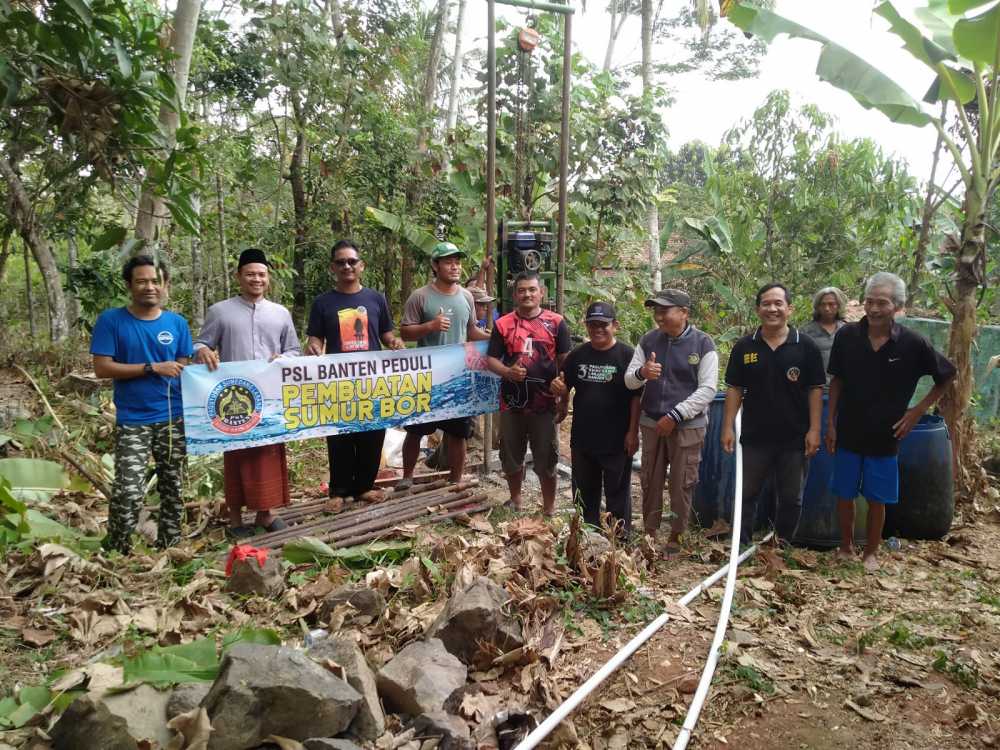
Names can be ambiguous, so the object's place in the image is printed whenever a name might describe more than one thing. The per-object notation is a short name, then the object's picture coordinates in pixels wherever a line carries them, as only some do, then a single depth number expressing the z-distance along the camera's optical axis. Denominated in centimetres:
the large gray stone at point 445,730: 251
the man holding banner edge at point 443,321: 513
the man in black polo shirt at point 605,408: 459
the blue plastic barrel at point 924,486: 476
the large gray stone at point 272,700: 233
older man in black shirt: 420
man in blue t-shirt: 394
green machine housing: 573
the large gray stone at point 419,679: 270
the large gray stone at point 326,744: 235
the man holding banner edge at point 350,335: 479
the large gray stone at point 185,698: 242
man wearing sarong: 440
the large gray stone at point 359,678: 257
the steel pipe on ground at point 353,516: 449
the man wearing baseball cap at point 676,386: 438
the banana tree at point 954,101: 516
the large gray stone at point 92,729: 224
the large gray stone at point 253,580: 366
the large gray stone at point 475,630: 309
